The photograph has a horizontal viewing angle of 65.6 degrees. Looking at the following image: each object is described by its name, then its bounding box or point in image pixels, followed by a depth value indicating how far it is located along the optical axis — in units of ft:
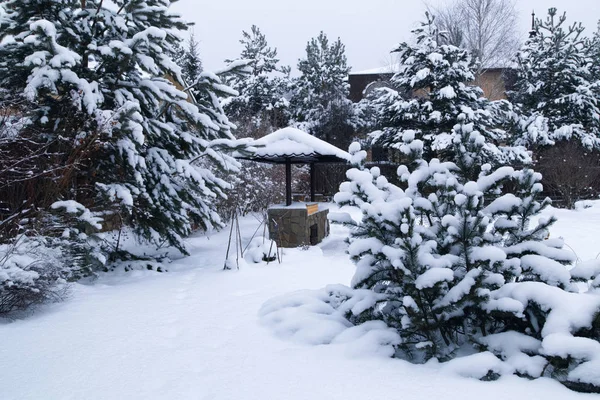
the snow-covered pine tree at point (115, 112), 17.93
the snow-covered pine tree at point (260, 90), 85.61
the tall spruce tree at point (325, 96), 79.30
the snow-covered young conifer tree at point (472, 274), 8.63
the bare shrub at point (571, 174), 47.57
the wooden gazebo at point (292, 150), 29.09
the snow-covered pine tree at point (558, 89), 59.98
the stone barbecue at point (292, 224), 29.50
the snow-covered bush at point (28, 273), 12.98
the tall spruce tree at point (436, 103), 50.96
